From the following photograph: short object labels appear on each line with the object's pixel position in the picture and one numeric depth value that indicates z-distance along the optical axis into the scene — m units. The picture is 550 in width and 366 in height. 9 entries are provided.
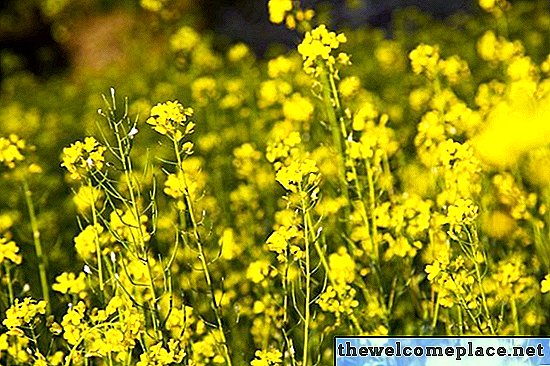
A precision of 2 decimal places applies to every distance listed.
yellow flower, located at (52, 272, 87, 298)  5.81
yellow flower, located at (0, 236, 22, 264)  5.88
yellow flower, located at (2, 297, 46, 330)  5.04
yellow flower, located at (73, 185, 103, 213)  5.51
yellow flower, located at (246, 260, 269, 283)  6.17
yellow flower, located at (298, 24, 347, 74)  6.09
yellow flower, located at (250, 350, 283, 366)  5.03
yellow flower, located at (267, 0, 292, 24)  6.93
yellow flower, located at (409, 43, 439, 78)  7.19
